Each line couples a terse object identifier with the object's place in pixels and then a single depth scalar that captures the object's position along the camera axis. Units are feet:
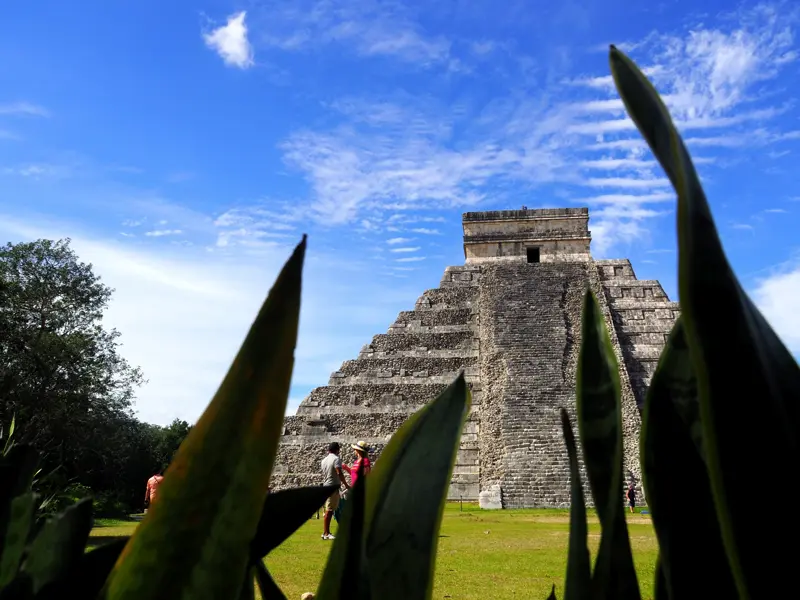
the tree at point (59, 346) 75.72
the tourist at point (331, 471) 24.70
